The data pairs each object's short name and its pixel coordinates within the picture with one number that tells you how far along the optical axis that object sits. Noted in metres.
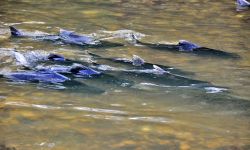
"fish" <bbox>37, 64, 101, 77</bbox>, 10.42
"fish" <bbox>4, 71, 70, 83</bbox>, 9.86
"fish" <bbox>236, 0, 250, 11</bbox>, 22.17
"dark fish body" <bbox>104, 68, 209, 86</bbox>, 10.12
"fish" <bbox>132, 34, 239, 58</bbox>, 13.04
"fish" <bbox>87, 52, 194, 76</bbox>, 11.22
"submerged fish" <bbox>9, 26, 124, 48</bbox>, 13.82
